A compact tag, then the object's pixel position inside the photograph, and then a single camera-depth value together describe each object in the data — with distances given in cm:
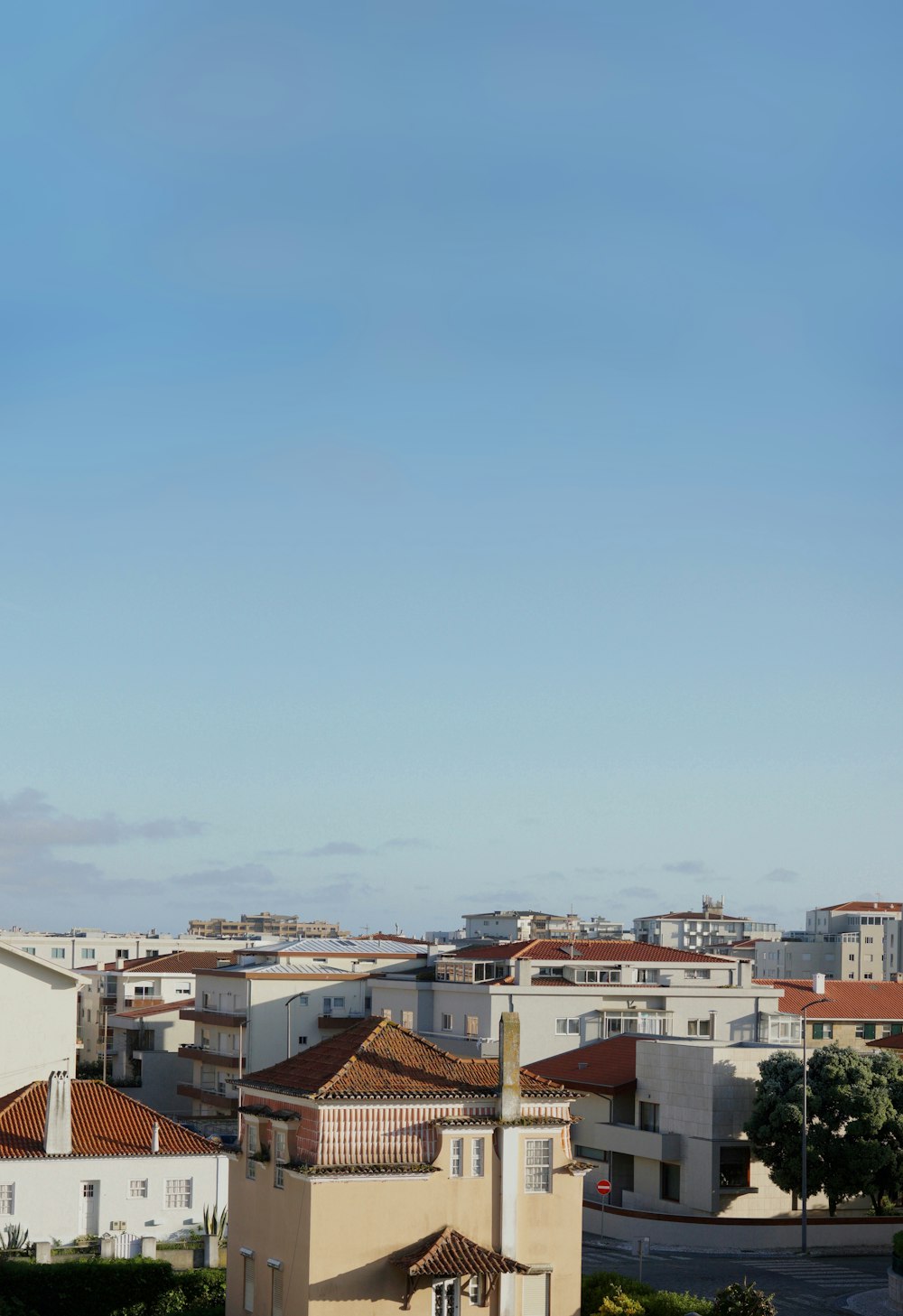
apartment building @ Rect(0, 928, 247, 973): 16250
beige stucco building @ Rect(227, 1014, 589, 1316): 4022
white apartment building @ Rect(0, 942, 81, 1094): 7325
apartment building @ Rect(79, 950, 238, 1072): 12412
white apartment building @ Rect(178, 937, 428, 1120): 9494
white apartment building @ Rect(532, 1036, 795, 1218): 6700
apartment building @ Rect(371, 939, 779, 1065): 8650
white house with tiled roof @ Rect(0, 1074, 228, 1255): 5403
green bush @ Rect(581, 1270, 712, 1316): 4294
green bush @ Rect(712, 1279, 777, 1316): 4203
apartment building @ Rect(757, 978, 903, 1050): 10150
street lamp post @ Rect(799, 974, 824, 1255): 6194
